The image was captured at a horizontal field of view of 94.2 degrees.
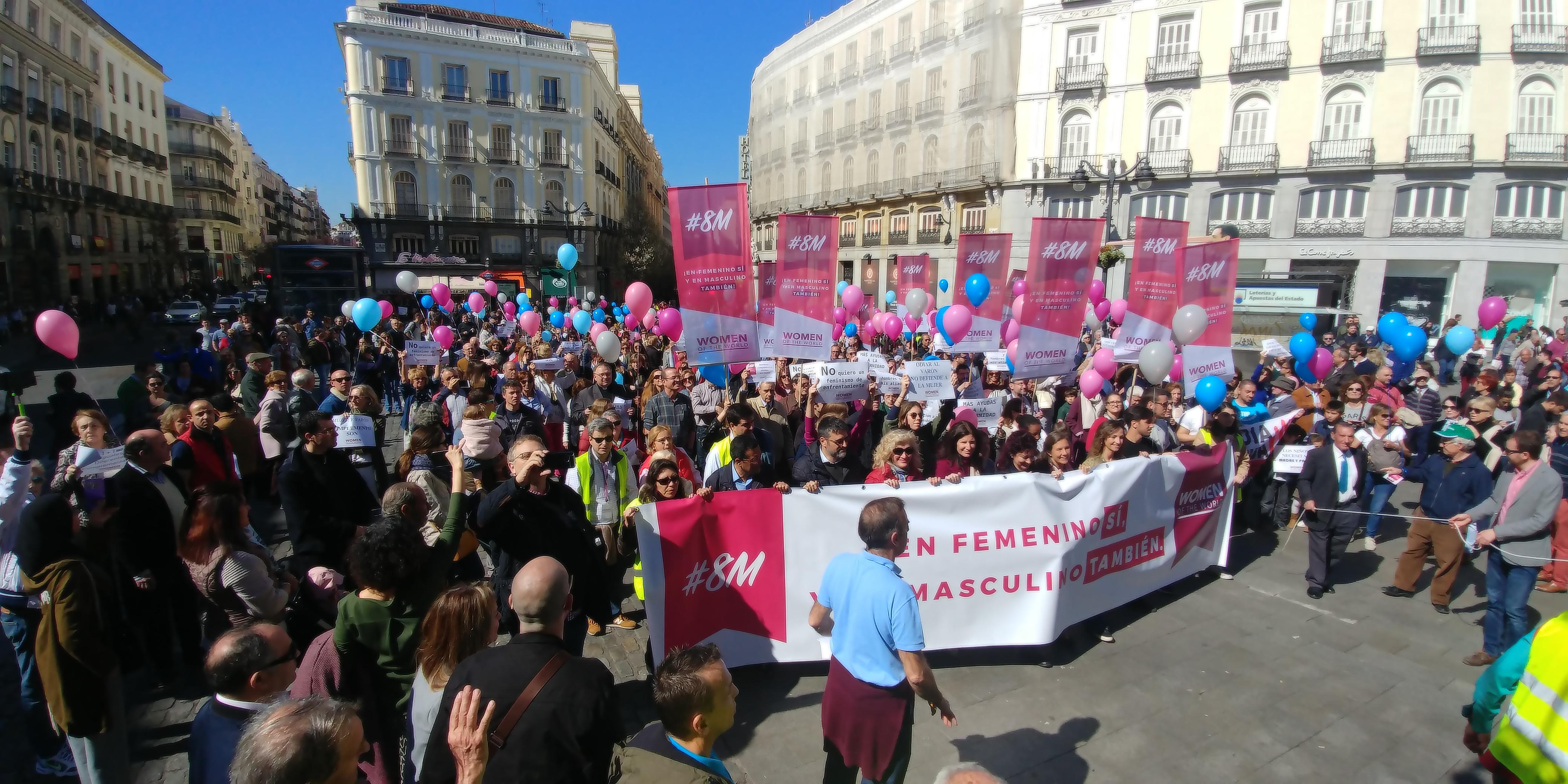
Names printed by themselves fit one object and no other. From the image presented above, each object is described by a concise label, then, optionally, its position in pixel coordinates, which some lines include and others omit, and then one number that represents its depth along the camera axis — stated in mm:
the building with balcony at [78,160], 30609
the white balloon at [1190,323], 8242
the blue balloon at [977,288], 10312
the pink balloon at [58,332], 6566
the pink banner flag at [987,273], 9570
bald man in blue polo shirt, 2809
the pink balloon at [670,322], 12156
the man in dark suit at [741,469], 4719
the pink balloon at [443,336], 12828
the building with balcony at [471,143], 34250
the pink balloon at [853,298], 13867
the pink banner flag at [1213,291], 8469
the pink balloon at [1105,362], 8578
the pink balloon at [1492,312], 13102
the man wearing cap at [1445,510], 5547
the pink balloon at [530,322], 15367
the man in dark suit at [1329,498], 5855
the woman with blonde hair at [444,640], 2504
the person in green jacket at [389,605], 2824
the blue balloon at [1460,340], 11586
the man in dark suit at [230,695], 2164
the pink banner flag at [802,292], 7379
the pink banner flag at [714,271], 6422
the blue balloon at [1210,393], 7523
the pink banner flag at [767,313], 7488
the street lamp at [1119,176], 29141
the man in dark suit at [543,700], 2092
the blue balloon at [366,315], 12359
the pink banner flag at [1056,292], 7402
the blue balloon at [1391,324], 10477
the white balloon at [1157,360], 7734
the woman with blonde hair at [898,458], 4762
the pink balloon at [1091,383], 8055
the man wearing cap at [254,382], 7816
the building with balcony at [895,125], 32062
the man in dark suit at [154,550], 3988
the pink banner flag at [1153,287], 8508
